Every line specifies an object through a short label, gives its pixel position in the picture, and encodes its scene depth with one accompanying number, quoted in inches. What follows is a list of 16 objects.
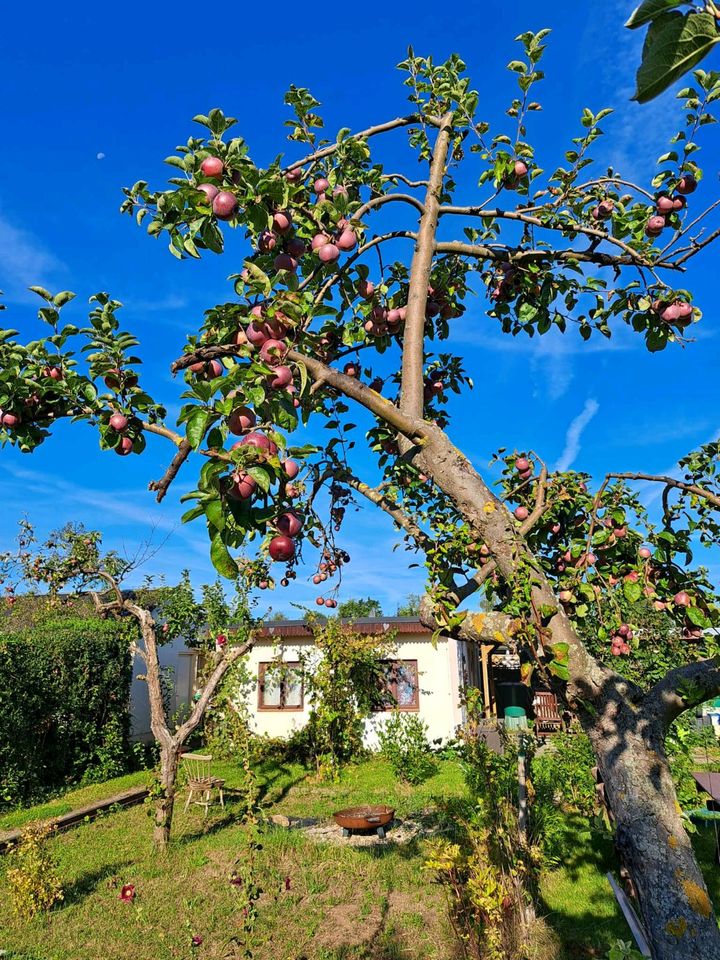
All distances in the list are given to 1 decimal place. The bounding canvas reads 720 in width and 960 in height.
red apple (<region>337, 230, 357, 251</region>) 88.1
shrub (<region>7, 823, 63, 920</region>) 230.4
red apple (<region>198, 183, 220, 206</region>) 76.6
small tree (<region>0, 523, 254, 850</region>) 326.0
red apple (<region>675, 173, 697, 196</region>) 106.6
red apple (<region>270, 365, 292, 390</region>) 66.1
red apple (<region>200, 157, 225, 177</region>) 77.9
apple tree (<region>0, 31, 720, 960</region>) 67.2
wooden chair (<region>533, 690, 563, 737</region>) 619.5
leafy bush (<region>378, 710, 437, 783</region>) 474.0
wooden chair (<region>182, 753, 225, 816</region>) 375.9
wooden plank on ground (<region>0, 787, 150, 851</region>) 321.1
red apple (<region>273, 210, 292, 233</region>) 84.0
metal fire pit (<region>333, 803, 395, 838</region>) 314.2
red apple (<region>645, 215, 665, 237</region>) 109.0
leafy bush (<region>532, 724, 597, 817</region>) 328.8
